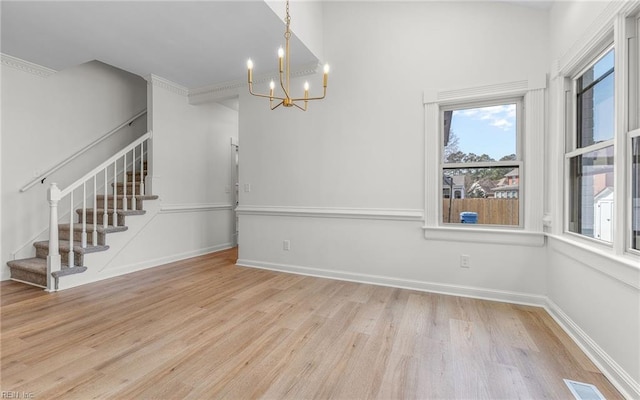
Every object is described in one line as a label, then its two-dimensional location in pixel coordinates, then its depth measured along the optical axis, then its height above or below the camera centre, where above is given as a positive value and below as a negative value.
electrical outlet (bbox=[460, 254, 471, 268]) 2.94 -0.60
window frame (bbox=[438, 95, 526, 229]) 2.80 +0.43
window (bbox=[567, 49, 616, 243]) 1.85 +0.34
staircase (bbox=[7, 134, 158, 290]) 3.13 -0.44
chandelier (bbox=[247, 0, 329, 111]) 1.97 +0.88
